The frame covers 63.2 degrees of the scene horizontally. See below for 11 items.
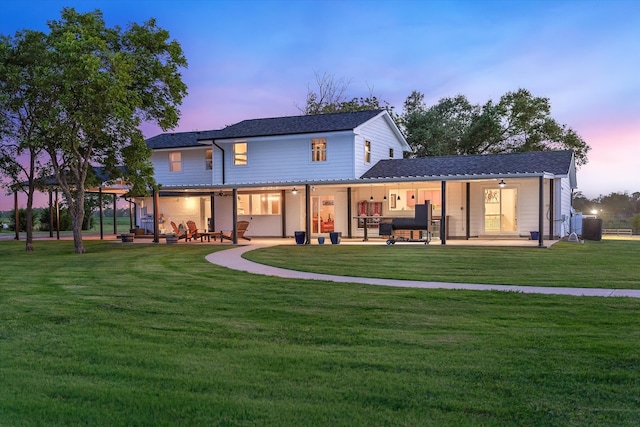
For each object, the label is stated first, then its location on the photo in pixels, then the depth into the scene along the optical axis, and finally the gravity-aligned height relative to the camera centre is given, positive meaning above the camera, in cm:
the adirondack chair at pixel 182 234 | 2353 -92
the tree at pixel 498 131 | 3344 +537
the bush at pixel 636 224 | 2911 -67
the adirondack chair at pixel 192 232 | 2369 -83
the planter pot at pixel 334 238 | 2048 -97
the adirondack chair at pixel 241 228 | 2374 -65
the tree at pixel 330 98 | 4050 +919
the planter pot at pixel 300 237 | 2067 -94
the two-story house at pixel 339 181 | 2164 +135
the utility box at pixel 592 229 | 2209 -71
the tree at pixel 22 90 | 1811 +445
